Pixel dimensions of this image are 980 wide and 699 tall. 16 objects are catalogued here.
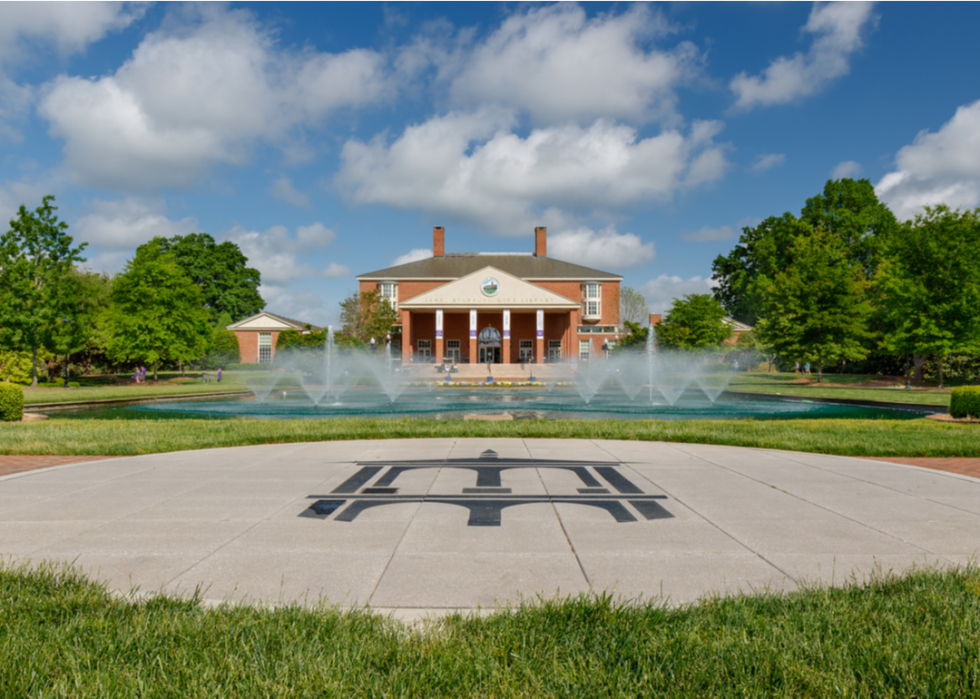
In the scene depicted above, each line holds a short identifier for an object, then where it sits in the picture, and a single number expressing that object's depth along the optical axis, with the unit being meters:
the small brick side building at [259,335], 59.75
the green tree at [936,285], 28.39
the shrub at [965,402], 13.67
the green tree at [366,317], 50.38
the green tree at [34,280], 29.20
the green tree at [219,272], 66.31
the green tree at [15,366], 31.41
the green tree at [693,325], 45.31
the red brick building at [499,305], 50.06
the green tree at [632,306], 61.34
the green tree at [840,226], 51.28
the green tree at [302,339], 47.81
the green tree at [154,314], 34.22
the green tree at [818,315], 34.28
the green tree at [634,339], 50.31
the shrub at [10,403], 14.15
